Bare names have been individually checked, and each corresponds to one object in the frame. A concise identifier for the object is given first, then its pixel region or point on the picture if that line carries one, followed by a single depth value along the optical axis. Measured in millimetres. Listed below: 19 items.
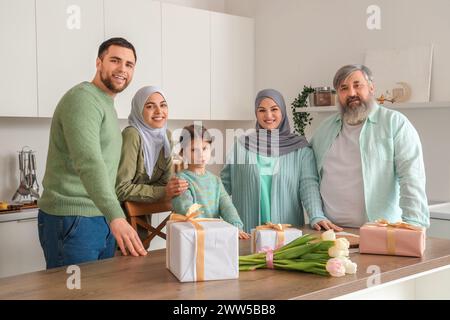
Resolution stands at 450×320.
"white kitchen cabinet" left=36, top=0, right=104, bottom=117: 3704
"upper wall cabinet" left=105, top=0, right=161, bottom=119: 4070
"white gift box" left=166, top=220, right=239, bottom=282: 1456
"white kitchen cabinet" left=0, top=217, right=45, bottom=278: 3445
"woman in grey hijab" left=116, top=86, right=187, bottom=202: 2541
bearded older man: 2235
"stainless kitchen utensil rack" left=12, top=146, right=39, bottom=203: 3830
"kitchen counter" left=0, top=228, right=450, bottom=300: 1365
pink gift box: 1721
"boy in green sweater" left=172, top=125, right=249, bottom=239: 2379
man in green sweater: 1969
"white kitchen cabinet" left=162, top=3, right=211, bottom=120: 4418
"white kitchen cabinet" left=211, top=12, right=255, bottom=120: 4766
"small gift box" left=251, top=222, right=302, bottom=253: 1736
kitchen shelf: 3627
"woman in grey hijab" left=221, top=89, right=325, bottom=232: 2492
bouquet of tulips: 1521
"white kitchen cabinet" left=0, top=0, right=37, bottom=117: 3523
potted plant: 4586
